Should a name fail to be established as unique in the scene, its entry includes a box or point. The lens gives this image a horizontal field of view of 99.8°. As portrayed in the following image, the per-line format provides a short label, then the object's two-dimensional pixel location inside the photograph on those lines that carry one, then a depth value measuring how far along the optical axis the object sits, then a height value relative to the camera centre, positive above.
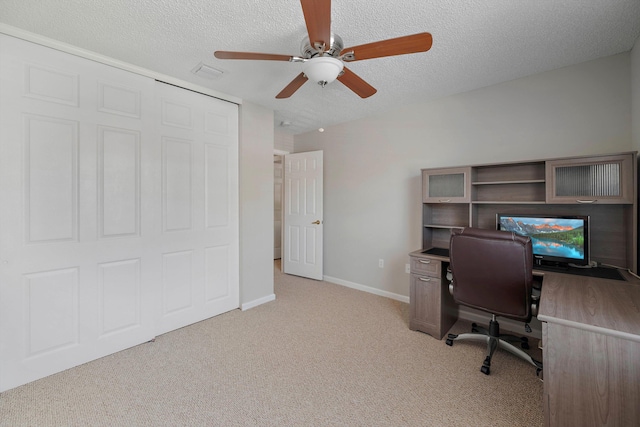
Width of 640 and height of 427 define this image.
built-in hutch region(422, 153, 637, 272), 1.96 +0.13
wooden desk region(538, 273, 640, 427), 1.03 -0.61
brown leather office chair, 1.85 -0.48
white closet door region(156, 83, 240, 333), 2.57 +0.04
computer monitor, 2.10 -0.20
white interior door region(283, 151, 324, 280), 4.21 -0.06
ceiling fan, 1.34 +0.92
